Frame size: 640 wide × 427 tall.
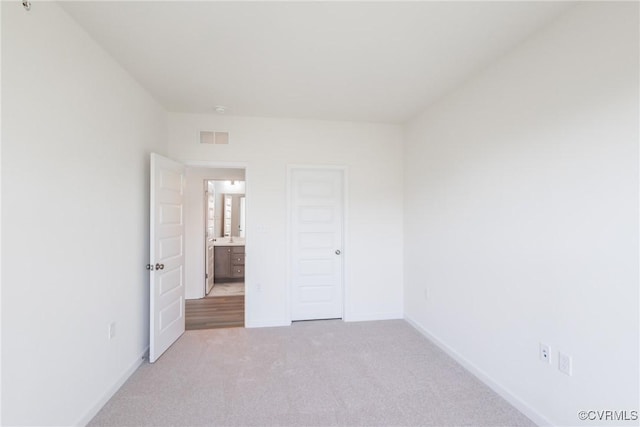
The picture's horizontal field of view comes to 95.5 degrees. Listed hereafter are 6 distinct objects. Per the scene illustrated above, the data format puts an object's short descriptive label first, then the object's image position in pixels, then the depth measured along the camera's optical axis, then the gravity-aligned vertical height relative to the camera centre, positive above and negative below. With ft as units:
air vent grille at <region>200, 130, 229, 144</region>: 11.90 +3.31
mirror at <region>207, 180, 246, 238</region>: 21.29 +0.65
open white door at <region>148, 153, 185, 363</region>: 9.09 -1.28
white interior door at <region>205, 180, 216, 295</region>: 16.28 -0.87
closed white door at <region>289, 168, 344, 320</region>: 12.67 -1.11
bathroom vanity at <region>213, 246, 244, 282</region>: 19.72 -3.10
